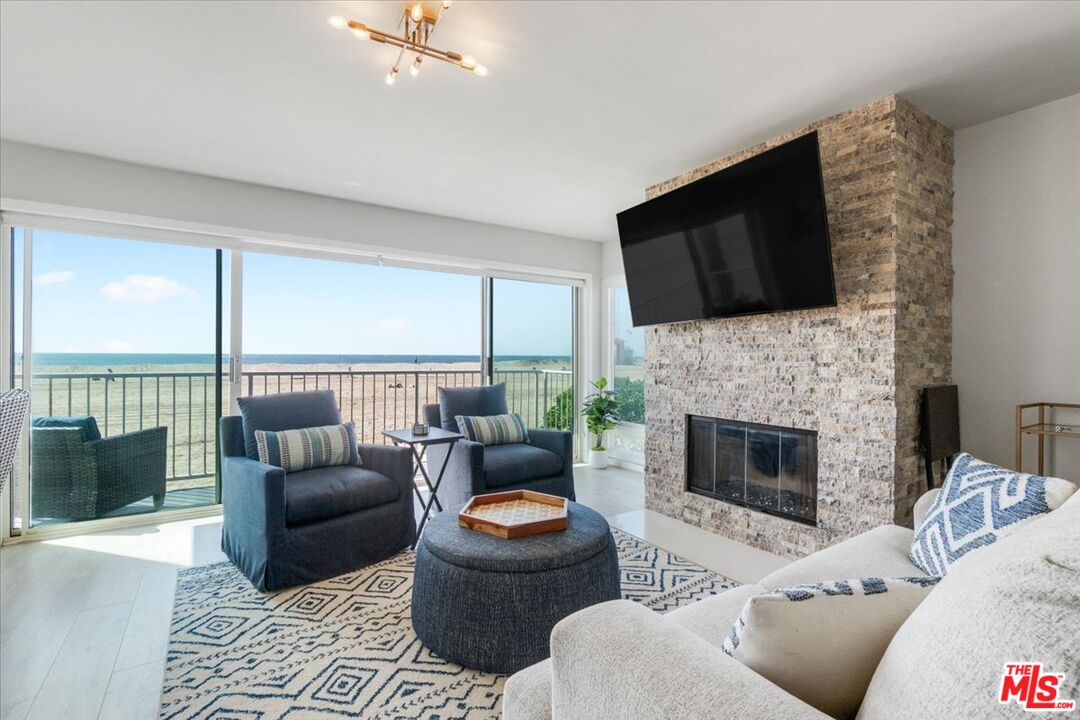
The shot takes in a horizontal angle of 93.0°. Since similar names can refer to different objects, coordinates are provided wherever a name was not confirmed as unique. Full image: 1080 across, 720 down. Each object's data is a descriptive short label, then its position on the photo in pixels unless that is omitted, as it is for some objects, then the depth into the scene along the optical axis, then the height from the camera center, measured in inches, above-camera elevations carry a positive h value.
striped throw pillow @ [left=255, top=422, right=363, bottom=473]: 107.7 -18.3
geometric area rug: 63.6 -42.0
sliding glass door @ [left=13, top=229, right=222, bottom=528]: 125.8 -2.6
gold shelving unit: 92.7 -11.9
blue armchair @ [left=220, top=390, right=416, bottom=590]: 93.4 -28.2
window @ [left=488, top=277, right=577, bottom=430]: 198.5 +6.3
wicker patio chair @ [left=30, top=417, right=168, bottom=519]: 124.8 -26.5
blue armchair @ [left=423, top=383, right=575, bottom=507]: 129.0 -25.3
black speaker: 100.6 -12.6
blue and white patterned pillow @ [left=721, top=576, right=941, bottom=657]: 31.7 -14.3
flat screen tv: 98.5 +27.0
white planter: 207.5 -39.0
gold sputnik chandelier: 72.9 +48.9
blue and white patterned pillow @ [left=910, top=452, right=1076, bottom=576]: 52.3 -15.8
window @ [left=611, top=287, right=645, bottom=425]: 203.6 +1.1
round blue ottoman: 68.4 -31.4
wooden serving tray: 75.9 -24.1
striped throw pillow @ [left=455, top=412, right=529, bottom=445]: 144.2 -18.7
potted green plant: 200.1 -20.3
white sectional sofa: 21.2 -15.2
